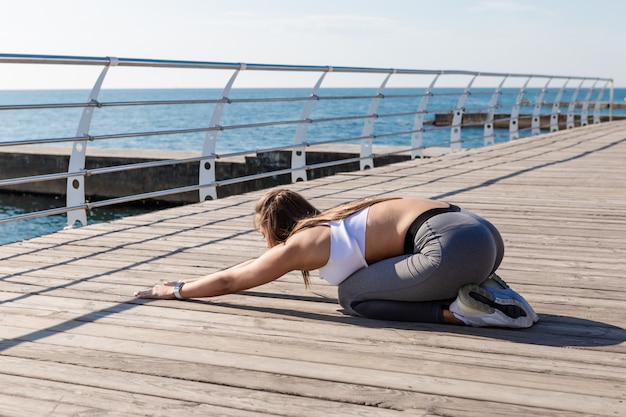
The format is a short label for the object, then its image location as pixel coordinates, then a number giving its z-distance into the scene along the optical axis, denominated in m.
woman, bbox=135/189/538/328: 2.92
